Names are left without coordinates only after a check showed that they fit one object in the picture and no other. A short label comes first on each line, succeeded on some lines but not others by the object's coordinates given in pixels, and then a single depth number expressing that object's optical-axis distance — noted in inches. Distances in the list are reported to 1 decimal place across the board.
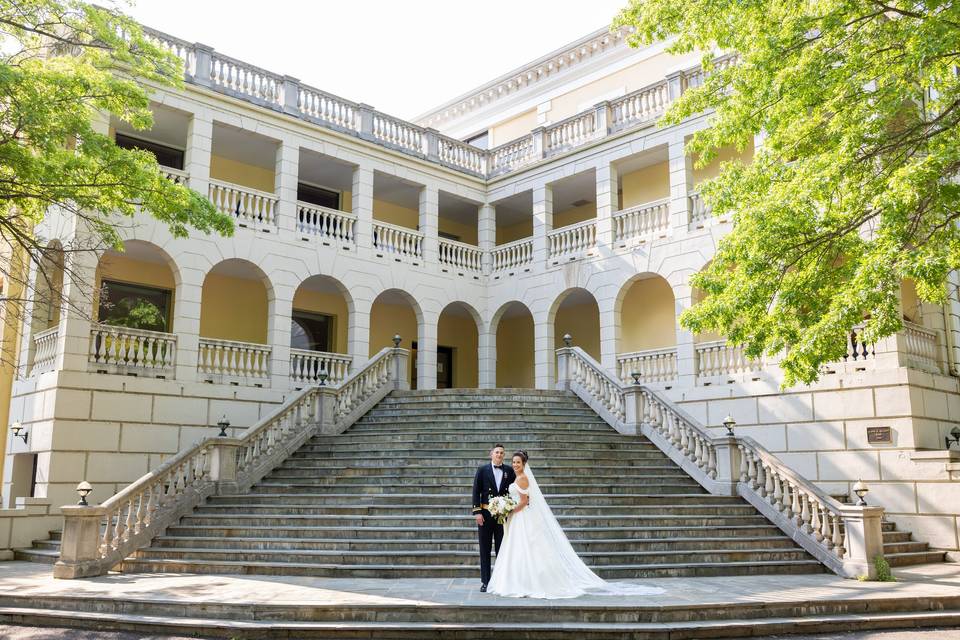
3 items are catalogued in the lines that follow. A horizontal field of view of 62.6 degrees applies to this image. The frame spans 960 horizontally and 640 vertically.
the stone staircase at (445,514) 446.6
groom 367.6
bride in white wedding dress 361.4
